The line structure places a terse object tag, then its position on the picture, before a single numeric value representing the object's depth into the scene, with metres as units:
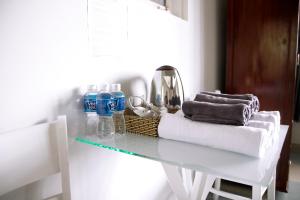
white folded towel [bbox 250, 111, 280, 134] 0.96
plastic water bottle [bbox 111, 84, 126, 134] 0.90
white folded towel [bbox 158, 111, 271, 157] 0.73
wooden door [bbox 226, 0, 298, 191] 1.79
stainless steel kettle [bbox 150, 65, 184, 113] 1.20
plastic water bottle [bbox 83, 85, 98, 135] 0.91
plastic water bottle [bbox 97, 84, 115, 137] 0.86
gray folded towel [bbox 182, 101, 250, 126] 0.83
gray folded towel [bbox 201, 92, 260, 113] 1.04
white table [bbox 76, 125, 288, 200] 0.64
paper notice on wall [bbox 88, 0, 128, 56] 0.99
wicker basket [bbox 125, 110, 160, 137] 0.93
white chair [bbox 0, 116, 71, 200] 0.68
